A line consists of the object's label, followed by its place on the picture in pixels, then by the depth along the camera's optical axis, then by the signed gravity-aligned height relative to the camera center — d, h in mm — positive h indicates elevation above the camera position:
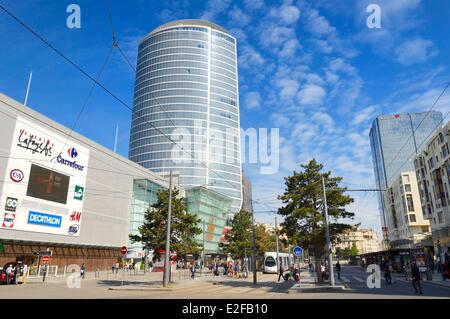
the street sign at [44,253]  30719 +263
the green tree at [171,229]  27141 +2121
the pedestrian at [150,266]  49862 -1507
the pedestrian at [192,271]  35081 -1564
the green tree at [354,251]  135300 +1696
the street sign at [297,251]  22662 +295
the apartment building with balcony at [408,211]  78375 +10468
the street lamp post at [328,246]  22009 +614
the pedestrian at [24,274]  27188 -1413
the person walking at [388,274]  26188 -1436
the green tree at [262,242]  60112 +2658
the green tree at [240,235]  46594 +2822
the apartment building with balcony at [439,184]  48469 +10786
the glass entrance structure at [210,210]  78062 +10863
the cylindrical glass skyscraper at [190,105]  127188 +58715
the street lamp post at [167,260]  22719 -284
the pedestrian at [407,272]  33312 -1636
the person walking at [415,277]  19031 -1207
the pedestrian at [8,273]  25734 -1269
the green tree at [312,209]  25953 +3556
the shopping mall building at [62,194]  35906 +8100
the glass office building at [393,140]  129500 +45761
